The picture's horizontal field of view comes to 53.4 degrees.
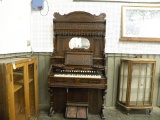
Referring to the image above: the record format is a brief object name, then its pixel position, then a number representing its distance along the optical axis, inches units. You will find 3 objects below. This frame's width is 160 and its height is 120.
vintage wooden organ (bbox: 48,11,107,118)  105.6
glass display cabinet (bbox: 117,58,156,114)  108.4
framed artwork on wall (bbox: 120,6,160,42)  114.3
